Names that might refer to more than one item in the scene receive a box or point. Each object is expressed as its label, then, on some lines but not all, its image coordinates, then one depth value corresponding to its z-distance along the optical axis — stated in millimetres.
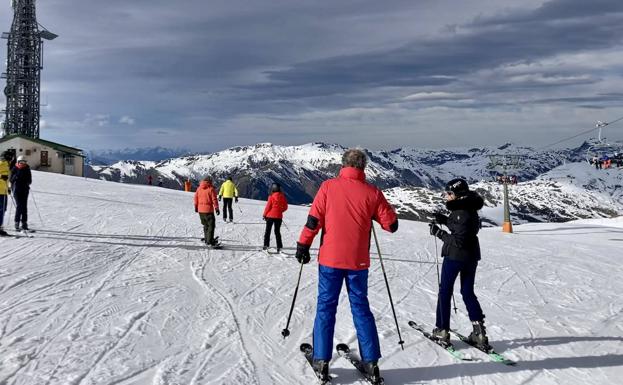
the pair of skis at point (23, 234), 12922
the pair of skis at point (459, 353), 5992
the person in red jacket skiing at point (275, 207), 12819
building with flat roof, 52562
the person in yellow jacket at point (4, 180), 12297
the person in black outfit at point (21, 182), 12695
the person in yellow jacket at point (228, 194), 20422
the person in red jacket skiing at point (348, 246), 5113
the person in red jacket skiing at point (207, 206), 13328
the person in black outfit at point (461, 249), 5902
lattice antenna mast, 89062
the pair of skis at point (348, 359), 5102
